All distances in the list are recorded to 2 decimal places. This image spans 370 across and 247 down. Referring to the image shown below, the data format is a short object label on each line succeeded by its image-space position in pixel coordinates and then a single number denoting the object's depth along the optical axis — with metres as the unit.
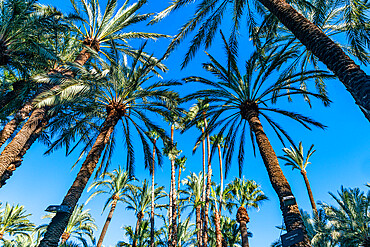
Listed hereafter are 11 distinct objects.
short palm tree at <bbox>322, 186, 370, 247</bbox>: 14.46
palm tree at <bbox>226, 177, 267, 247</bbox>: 18.55
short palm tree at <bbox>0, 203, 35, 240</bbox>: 21.83
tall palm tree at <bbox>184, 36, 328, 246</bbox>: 7.40
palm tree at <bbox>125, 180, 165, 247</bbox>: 22.92
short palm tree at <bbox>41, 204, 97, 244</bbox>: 21.92
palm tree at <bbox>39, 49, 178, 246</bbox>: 8.27
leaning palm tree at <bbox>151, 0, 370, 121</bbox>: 3.99
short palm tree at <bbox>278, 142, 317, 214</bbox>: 20.77
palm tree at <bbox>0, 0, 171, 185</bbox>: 11.97
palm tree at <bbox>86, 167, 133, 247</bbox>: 21.91
